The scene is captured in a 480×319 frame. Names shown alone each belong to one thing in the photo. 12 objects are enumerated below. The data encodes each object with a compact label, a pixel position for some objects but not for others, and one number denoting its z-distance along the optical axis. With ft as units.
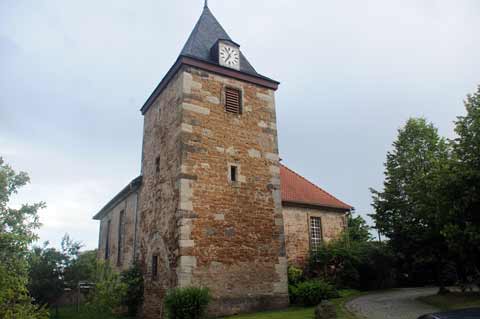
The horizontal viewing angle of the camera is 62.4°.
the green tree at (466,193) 33.71
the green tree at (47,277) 52.54
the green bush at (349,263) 53.98
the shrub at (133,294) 46.19
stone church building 39.86
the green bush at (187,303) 34.09
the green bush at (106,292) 38.32
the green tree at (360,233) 64.18
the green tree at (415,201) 39.73
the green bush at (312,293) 42.93
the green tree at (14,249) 24.12
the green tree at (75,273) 54.24
